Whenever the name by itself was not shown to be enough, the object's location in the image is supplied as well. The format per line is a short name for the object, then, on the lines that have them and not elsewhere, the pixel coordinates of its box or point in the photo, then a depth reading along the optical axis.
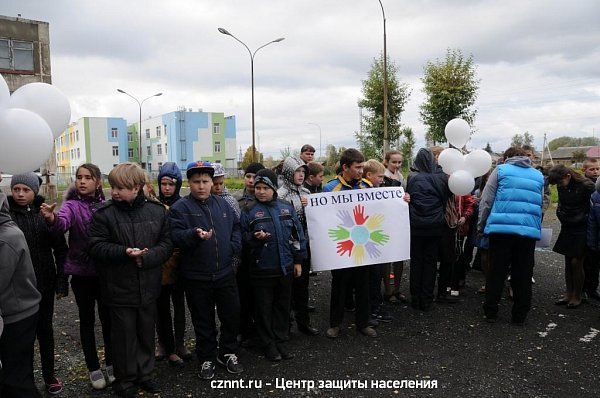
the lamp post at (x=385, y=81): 17.88
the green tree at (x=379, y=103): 24.38
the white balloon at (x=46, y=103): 2.90
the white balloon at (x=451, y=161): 5.60
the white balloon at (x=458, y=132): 6.00
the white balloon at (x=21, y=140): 2.56
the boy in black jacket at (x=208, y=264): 3.95
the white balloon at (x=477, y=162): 5.56
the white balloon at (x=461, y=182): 5.38
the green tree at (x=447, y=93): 21.67
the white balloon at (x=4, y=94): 2.64
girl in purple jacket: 3.69
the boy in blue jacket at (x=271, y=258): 4.32
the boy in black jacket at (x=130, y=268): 3.53
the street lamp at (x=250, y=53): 23.86
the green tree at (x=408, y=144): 31.41
